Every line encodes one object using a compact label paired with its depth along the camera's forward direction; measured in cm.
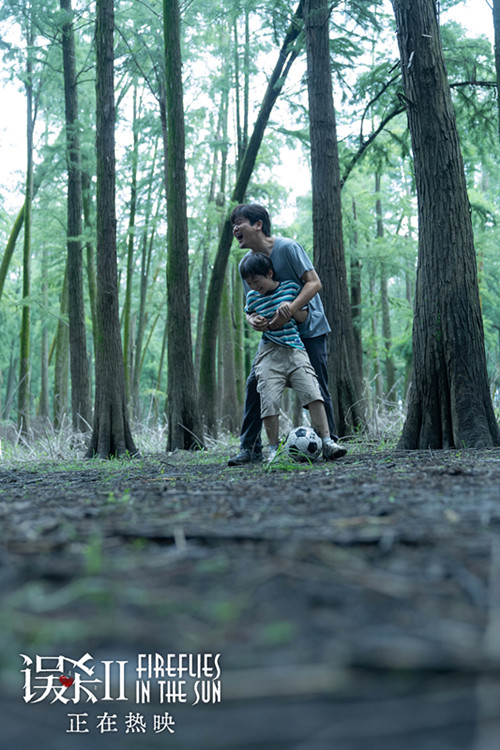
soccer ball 469
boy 503
